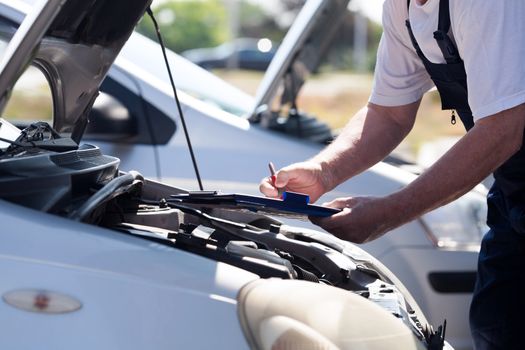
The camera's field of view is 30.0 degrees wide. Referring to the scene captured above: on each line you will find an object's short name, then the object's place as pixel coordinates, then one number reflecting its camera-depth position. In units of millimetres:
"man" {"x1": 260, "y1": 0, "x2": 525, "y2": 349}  2484
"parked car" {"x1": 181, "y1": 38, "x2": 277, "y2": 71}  27597
